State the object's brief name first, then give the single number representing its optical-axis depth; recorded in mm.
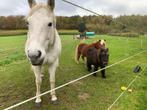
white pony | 1690
